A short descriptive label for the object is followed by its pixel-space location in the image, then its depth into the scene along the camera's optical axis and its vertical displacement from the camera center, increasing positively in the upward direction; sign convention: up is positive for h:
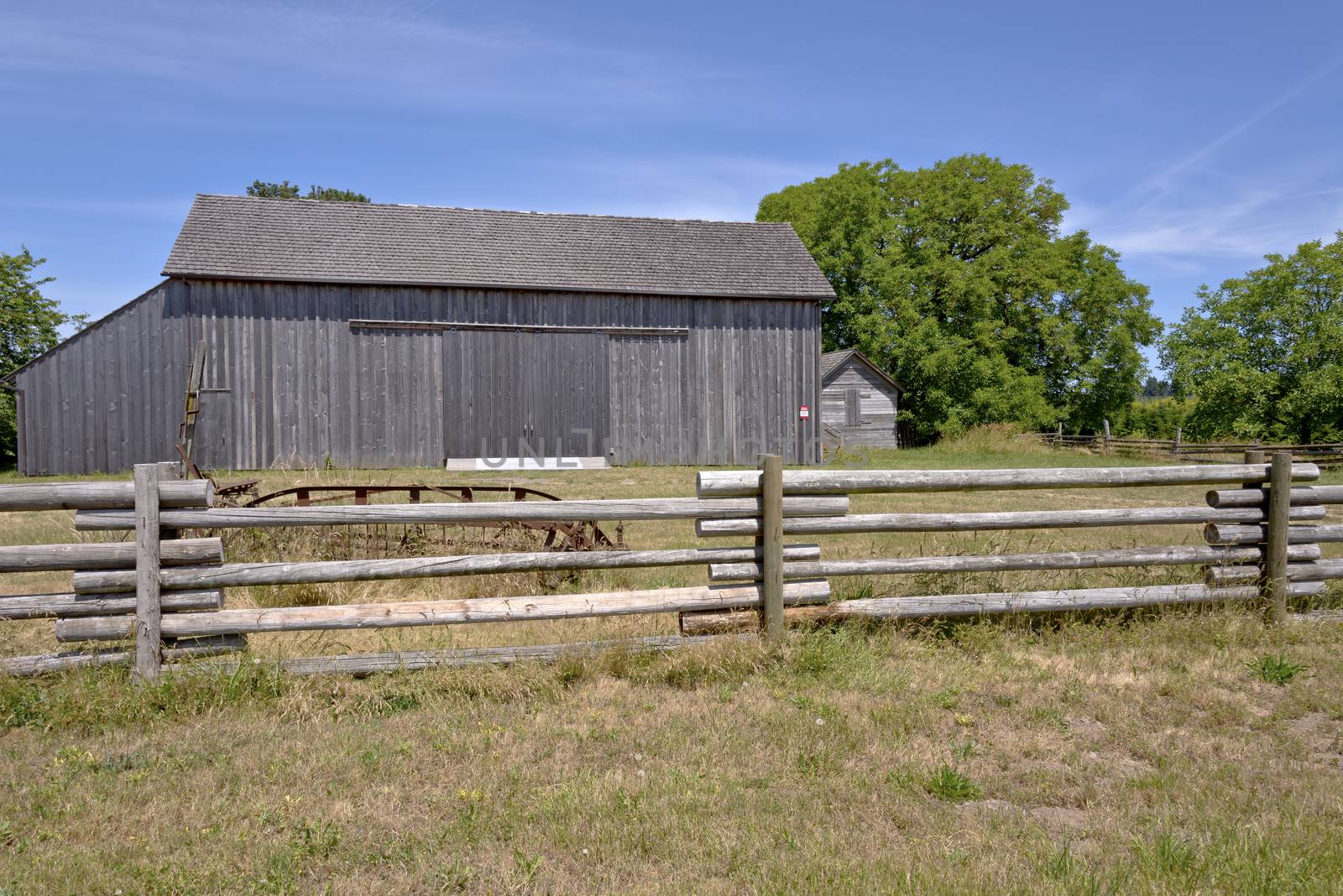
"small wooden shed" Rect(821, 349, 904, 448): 37.25 +1.44
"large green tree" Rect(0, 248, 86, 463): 36.22 +5.42
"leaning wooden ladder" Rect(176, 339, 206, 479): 21.04 +1.43
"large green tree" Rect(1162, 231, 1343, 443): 39.12 +3.44
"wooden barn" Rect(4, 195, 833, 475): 22.55 +2.49
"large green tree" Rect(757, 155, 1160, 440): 39.69 +6.50
